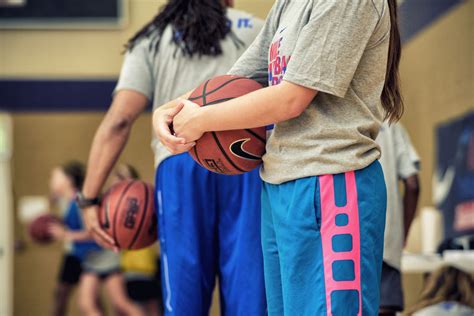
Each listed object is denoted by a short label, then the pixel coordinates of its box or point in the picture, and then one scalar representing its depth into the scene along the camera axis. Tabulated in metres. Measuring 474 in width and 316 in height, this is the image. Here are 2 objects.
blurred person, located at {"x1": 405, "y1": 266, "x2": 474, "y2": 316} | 5.94
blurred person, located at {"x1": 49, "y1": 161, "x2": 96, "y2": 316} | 11.38
